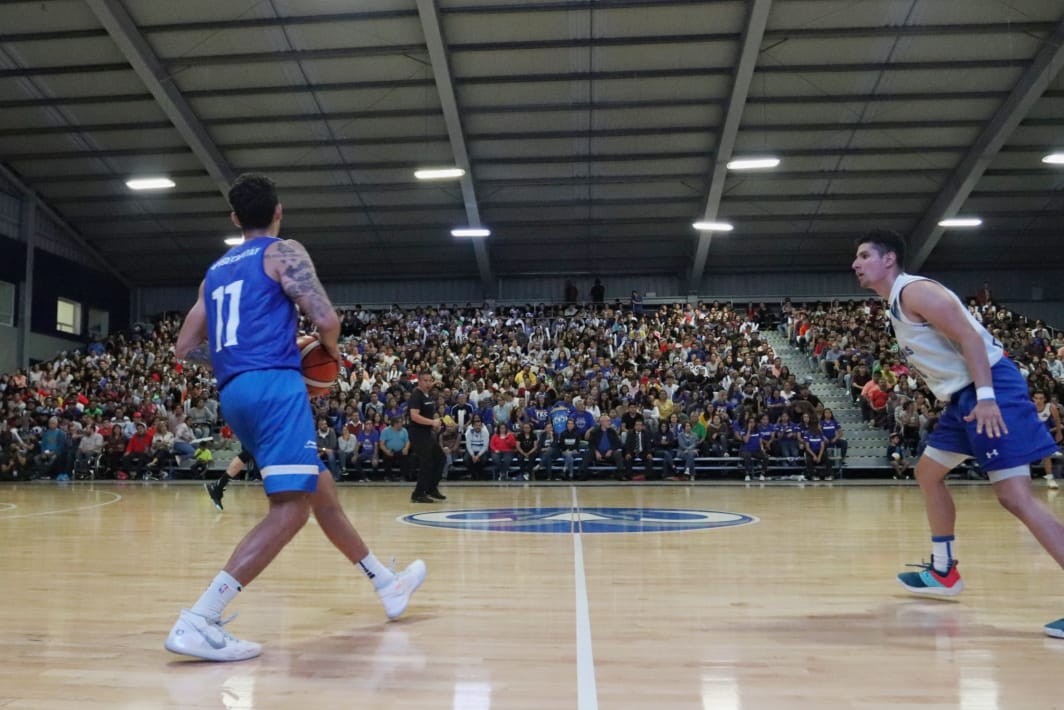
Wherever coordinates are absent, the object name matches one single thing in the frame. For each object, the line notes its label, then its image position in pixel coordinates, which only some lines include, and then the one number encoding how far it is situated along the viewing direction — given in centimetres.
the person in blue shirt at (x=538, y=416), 1612
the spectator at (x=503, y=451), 1531
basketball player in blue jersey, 307
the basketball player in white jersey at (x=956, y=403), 348
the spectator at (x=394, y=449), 1541
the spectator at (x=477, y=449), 1530
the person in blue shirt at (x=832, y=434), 1528
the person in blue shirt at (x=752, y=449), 1511
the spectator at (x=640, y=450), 1519
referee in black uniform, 984
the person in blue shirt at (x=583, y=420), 1589
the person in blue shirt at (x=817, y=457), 1505
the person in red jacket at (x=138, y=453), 1630
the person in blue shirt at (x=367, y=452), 1549
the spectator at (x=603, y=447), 1516
